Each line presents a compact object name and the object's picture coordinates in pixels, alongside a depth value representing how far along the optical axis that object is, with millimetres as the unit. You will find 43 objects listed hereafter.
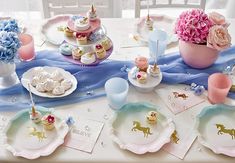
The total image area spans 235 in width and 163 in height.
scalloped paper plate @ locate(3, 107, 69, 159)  1121
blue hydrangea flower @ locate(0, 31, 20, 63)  1241
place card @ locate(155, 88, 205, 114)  1273
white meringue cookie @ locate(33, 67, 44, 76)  1377
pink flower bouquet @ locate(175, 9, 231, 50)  1281
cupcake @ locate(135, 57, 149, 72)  1346
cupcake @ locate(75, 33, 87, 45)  1370
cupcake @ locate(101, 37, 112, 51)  1465
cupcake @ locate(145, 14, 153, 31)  1622
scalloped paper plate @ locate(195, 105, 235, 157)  1135
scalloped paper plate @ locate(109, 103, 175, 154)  1139
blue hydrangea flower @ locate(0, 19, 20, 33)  1313
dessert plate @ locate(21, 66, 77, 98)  1304
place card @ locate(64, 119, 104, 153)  1144
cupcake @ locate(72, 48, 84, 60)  1420
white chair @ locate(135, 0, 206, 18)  1979
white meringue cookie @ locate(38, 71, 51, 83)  1337
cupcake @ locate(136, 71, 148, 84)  1308
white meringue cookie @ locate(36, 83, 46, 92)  1309
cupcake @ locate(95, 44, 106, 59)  1414
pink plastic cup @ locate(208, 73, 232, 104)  1262
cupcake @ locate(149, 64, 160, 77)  1338
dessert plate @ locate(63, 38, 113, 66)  1414
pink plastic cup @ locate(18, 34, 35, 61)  1424
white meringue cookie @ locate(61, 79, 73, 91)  1325
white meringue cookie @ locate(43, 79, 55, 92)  1308
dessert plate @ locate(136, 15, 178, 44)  1561
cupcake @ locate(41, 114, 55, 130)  1174
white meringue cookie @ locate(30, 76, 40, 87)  1332
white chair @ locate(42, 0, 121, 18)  2039
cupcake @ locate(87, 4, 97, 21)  1399
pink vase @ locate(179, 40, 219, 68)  1354
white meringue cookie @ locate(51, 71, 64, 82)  1341
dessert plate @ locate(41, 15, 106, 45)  1431
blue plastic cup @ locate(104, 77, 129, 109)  1248
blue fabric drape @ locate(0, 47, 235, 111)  1298
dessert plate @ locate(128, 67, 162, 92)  1309
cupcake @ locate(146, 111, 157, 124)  1208
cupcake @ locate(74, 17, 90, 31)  1362
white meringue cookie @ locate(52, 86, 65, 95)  1302
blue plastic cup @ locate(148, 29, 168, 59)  1441
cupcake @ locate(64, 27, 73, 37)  1412
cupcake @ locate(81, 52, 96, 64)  1399
